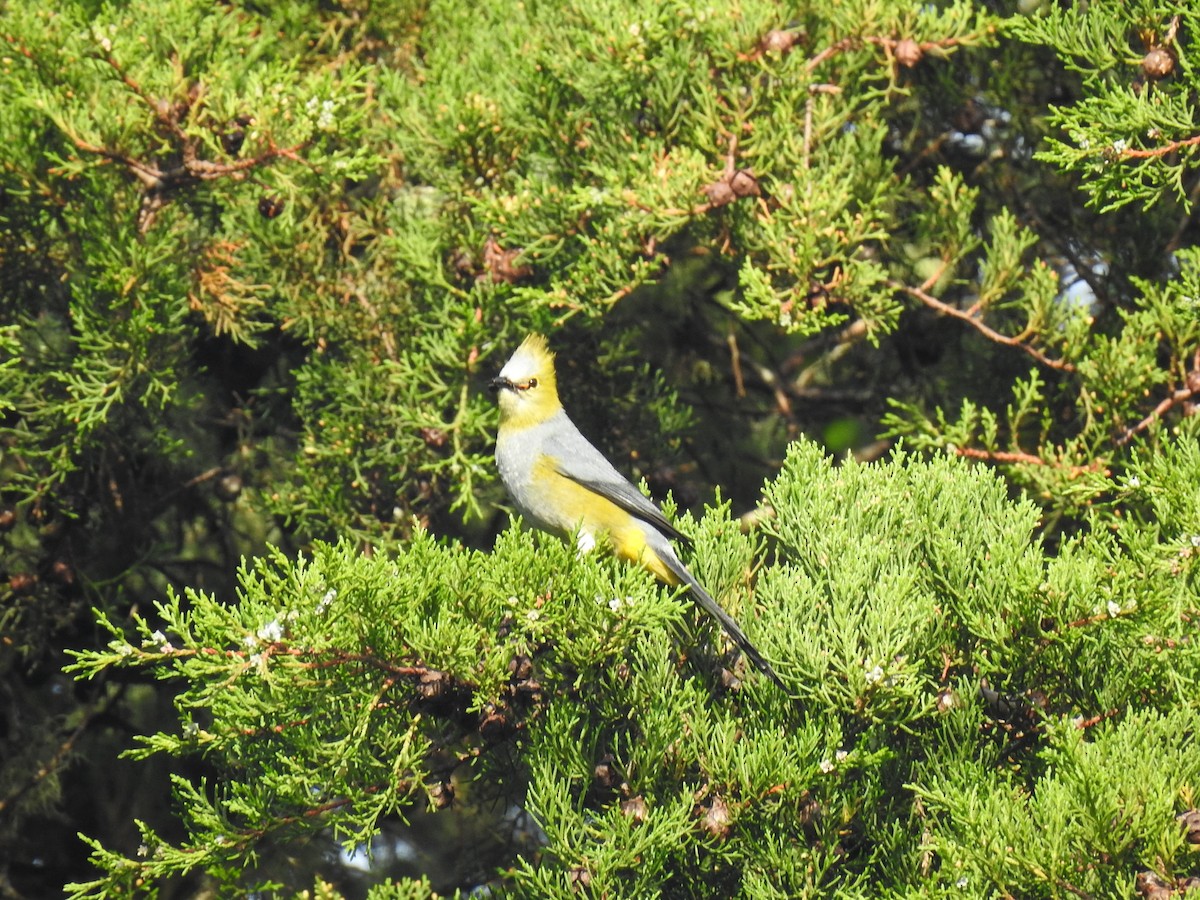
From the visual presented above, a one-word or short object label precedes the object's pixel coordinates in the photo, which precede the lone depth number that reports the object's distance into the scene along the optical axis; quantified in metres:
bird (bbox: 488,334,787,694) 8.62
